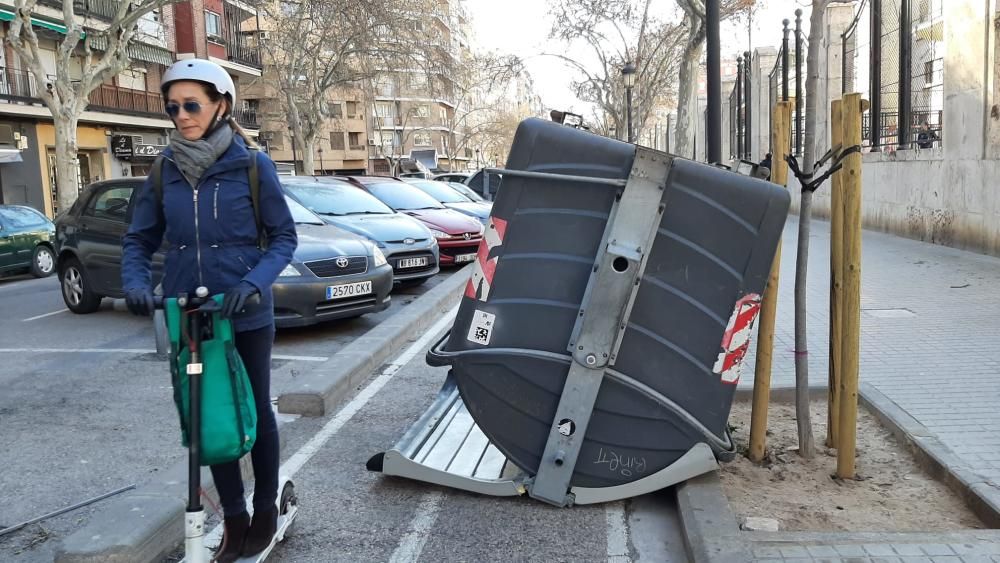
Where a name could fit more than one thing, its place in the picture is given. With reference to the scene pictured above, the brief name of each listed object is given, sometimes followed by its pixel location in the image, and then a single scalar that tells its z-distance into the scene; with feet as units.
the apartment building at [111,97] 101.04
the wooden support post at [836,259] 13.73
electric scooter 9.16
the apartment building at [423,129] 216.58
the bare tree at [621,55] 118.62
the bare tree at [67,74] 70.54
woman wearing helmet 9.75
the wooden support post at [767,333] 14.28
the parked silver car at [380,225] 36.88
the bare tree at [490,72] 113.70
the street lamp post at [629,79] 101.05
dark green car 50.88
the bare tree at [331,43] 102.53
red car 46.26
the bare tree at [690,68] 70.38
